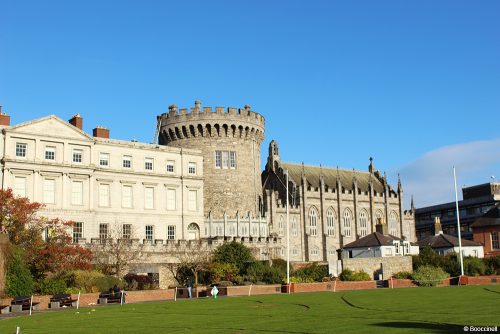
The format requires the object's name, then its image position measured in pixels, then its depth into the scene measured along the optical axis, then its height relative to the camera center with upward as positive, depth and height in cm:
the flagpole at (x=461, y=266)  5365 -35
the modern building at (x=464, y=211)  11650 +948
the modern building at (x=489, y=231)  7844 +355
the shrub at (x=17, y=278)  3894 -27
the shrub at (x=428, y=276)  5056 -101
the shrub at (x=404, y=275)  5500 -97
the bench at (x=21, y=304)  3459 -161
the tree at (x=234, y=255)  5556 +105
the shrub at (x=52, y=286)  4219 -85
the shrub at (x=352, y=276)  5506 -92
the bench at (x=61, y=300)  3666 -154
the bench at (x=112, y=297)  3919 -152
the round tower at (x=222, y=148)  6862 +1236
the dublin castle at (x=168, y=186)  5622 +792
